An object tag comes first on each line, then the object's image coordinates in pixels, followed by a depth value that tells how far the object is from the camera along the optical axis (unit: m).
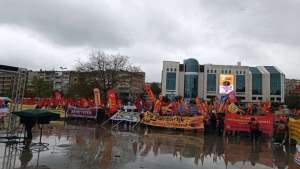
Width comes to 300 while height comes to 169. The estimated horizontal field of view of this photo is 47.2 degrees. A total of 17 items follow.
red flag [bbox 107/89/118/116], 30.72
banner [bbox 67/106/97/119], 31.22
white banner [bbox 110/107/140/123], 27.52
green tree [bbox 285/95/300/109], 109.75
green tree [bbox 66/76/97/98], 55.97
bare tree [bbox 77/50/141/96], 53.94
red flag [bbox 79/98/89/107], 35.38
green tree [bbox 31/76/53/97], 81.75
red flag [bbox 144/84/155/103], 30.60
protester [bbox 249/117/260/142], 19.64
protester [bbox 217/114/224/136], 23.22
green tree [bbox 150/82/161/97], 125.74
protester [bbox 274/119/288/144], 18.51
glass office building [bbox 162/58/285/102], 133.62
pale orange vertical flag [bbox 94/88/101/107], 31.62
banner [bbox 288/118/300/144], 16.84
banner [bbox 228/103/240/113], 24.11
